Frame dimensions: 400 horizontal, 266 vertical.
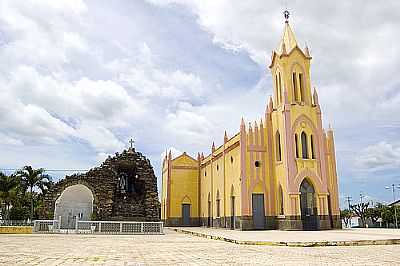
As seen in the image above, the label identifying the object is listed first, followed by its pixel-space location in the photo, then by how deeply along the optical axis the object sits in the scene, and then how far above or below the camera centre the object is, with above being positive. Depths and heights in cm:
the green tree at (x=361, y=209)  5822 -59
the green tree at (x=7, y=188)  4216 +234
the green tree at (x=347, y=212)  6944 -133
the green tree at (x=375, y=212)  5553 -106
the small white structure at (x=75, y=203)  2962 +39
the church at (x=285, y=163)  2970 +355
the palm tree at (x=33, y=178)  4516 +367
